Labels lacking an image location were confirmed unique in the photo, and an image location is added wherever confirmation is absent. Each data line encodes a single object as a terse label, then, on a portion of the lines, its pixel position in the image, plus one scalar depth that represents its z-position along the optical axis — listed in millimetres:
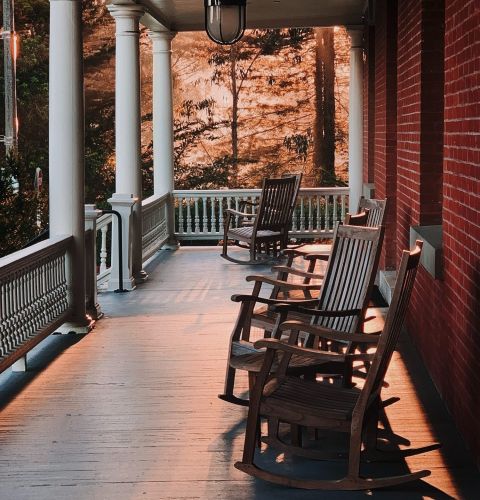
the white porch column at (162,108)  14844
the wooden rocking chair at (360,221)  6926
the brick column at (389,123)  10234
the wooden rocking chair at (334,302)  5562
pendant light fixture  8953
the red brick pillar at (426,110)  7250
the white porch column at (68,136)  8531
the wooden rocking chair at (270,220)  12930
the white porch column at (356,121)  14898
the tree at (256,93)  28531
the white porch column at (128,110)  11852
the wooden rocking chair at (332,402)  4621
